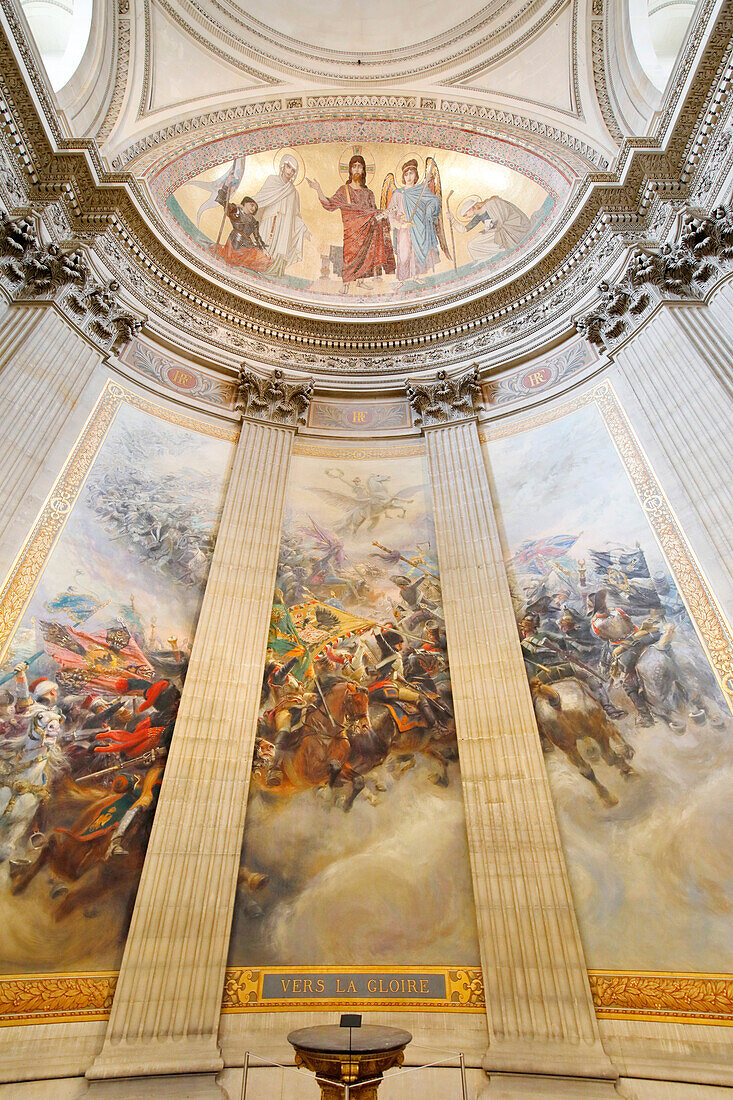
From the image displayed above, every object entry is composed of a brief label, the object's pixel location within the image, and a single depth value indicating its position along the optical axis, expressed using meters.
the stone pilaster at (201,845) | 5.53
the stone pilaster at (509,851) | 5.43
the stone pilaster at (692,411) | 7.09
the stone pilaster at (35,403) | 7.24
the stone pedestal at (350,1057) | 3.72
